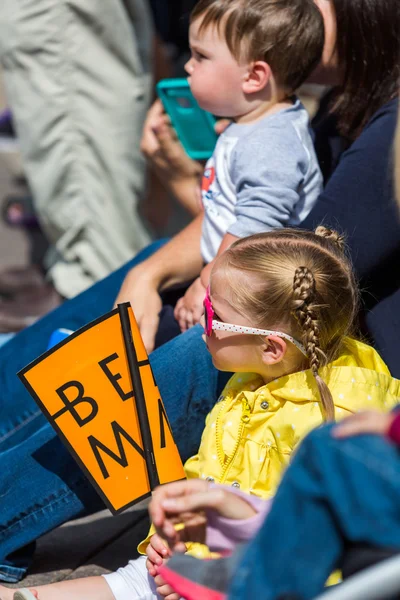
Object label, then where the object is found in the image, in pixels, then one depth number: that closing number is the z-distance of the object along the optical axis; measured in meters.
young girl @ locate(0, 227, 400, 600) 4.12
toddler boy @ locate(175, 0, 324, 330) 4.32
